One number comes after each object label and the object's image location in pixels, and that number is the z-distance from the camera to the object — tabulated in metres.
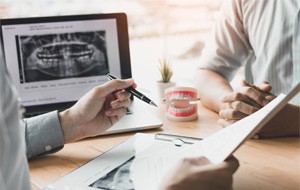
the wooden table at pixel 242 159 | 0.79
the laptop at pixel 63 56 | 1.18
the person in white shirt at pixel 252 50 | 1.26
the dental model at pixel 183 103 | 1.12
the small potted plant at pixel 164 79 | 1.30
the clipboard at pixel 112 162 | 0.75
